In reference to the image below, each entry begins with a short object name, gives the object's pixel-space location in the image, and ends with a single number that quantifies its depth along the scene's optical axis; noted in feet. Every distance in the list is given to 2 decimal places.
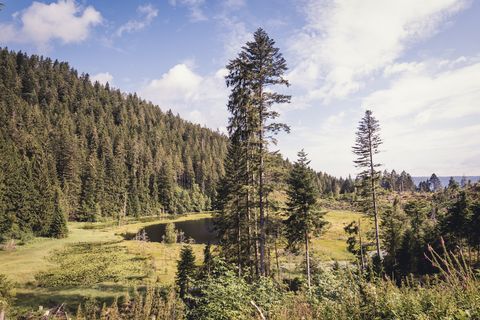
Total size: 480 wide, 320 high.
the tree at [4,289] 60.86
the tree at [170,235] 220.64
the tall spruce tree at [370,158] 98.68
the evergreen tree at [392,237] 113.80
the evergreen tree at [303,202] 90.74
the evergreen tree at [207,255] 100.61
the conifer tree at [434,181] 638.94
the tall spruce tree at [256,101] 60.23
